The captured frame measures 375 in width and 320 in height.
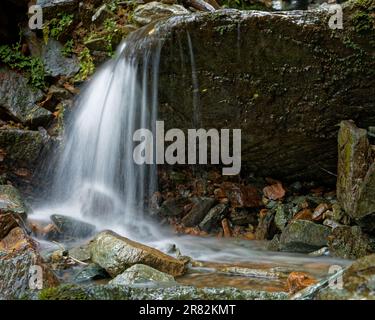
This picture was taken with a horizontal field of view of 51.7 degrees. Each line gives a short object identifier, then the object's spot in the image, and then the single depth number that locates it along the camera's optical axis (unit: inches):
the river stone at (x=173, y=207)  262.8
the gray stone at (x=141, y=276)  127.3
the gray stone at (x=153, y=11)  288.7
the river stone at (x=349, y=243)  182.1
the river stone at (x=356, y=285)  76.1
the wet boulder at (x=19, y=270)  117.3
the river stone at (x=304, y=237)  196.1
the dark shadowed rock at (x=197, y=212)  253.6
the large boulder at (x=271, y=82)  196.2
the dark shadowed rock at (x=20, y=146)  252.1
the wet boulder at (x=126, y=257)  143.5
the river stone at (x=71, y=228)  203.2
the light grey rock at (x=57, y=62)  309.7
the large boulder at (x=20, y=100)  284.6
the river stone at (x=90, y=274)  143.4
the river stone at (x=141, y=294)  91.2
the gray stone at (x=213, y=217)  249.1
